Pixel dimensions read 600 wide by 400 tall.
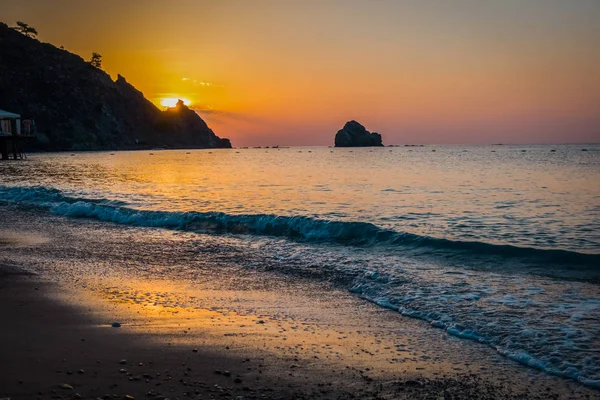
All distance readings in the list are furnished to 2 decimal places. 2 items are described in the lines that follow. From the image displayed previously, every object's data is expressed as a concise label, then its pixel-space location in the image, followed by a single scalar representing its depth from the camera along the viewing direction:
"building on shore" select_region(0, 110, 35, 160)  74.31
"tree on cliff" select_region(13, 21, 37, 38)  182.86
